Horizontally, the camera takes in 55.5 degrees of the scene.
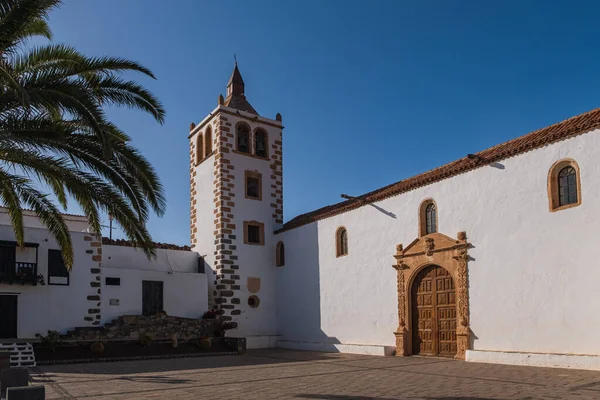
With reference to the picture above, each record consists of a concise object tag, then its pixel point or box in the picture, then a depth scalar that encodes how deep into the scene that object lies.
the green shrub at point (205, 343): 19.12
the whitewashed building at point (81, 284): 17.80
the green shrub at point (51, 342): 15.98
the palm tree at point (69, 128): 8.43
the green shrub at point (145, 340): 17.75
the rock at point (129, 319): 19.86
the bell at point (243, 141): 23.77
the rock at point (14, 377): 7.04
